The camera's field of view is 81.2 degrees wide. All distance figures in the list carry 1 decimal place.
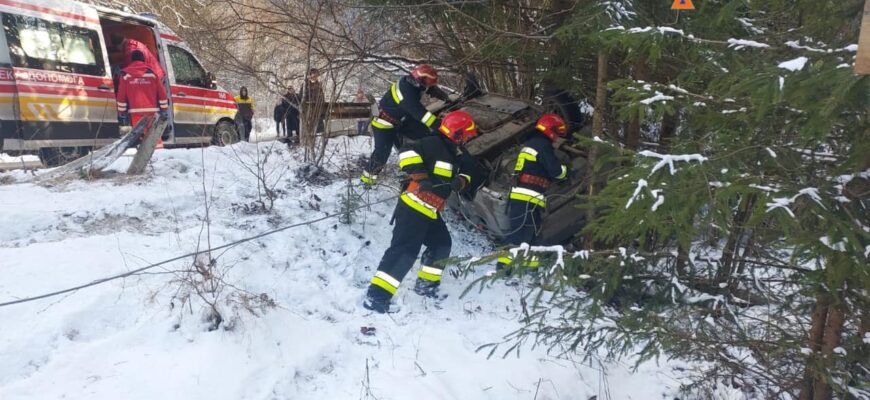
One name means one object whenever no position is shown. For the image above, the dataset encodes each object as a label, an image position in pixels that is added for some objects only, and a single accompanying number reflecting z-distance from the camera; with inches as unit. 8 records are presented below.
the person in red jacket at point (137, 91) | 297.1
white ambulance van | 246.5
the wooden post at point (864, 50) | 49.4
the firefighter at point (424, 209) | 154.8
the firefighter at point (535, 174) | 183.3
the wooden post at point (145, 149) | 224.5
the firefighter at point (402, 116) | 225.1
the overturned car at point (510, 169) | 204.2
